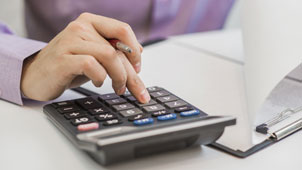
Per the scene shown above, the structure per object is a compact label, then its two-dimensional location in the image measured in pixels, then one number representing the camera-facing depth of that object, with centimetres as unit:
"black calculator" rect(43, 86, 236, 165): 57
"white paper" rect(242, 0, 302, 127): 69
